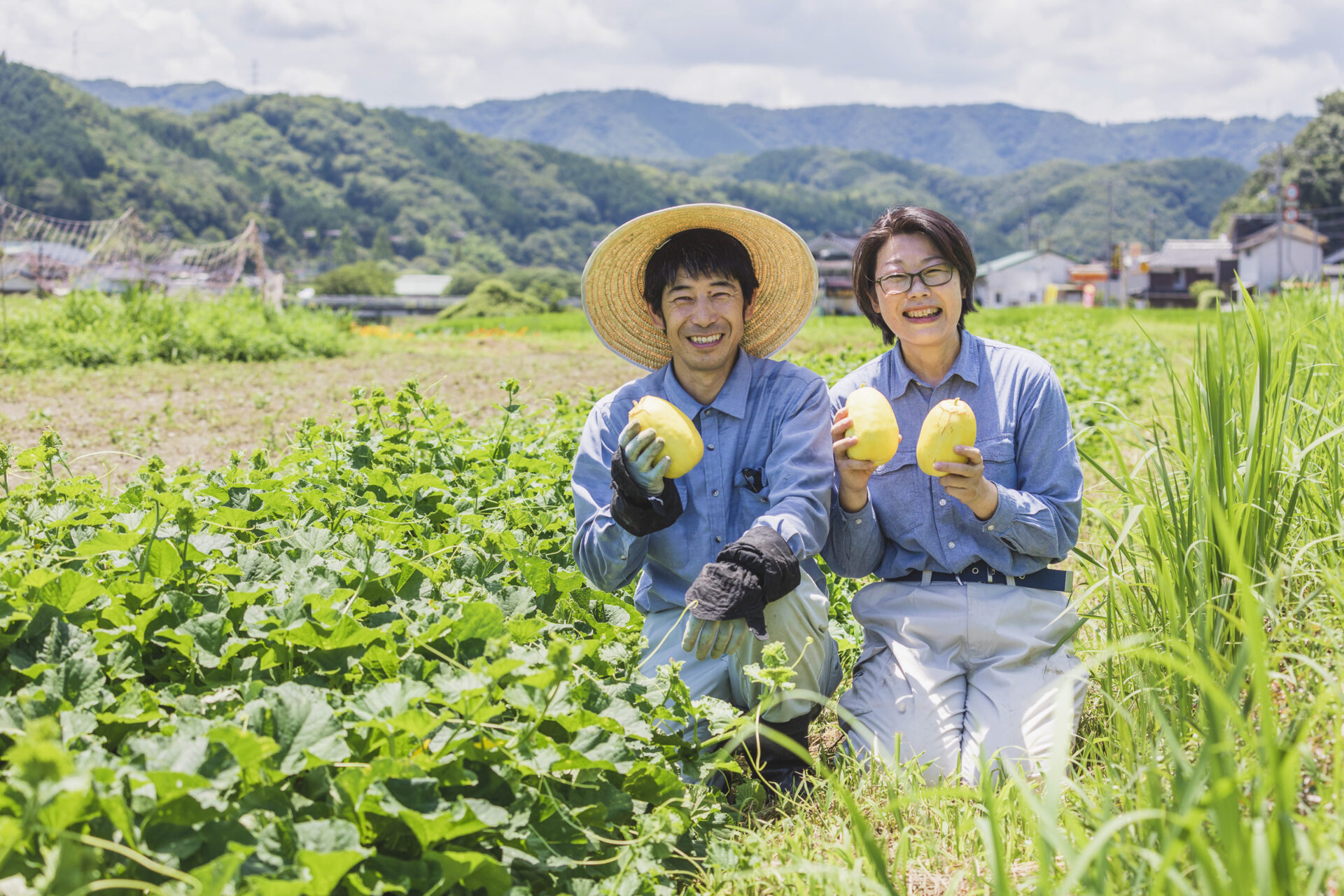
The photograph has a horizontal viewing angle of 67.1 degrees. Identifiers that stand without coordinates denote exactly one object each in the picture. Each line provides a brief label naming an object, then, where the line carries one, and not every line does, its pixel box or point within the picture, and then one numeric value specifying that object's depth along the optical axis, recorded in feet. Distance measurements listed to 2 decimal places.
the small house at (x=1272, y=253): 206.49
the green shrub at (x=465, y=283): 242.78
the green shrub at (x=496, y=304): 111.55
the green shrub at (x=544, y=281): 172.81
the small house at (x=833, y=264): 163.68
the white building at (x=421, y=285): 270.24
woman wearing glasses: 9.16
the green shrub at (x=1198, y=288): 175.03
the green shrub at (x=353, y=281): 216.54
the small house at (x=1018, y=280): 307.99
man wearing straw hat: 8.05
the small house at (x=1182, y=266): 226.79
